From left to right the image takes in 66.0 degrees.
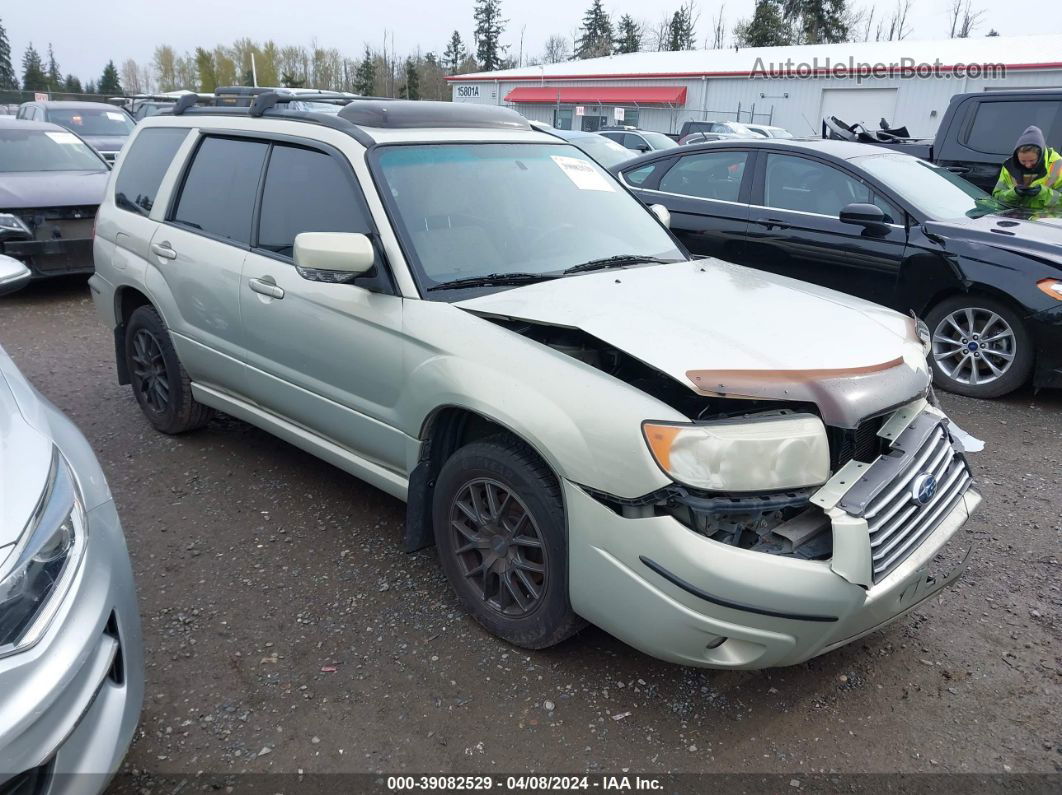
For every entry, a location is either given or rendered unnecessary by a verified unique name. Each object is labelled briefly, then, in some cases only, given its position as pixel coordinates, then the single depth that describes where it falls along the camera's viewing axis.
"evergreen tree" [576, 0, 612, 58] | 76.19
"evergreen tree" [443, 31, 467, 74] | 81.88
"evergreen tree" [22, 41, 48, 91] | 71.96
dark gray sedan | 7.38
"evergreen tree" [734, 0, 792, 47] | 53.19
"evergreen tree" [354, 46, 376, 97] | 63.51
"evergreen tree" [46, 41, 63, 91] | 83.28
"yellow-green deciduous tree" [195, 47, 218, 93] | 64.25
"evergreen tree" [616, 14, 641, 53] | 73.62
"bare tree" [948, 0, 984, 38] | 64.69
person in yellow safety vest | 6.70
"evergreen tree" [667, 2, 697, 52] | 72.69
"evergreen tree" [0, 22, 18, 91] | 77.00
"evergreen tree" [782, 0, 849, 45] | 53.38
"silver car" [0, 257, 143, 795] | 1.71
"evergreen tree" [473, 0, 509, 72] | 78.69
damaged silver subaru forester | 2.34
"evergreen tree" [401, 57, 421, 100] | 56.78
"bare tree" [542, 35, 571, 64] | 84.00
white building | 27.48
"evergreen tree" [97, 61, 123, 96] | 78.26
